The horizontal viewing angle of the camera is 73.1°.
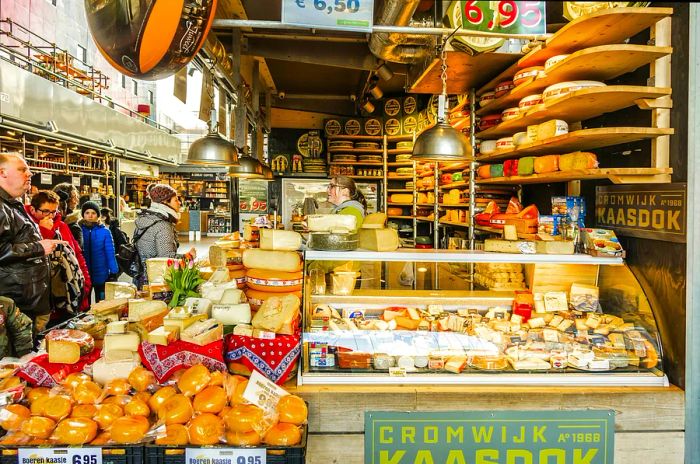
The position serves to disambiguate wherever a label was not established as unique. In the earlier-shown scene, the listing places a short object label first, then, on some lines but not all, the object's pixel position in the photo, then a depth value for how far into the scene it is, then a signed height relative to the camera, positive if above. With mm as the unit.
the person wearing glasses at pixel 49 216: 4680 +63
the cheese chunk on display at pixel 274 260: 2746 -222
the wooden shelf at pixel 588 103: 2644 +757
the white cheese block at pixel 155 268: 3242 -316
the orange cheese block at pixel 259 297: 2725 -435
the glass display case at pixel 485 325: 2504 -612
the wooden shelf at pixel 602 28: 2648 +1195
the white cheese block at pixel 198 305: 2458 -439
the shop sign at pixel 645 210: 2473 +63
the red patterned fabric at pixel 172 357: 2184 -629
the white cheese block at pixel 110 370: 2223 -697
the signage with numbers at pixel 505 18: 2777 +1227
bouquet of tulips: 2656 -348
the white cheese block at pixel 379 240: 2844 -111
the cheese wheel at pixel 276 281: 2717 -341
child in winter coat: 5891 -286
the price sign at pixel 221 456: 1807 -894
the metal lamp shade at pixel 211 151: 4109 +622
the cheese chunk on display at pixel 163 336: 2186 -529
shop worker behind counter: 4695 +307
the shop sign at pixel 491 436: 2365 -1084
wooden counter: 2375 -940
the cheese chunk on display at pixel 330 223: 2793 -7
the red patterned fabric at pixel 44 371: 2172 -694
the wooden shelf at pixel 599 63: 2676 +996
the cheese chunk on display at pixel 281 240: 2781 -107
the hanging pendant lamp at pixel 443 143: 3299 +556
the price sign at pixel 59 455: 1760 -874
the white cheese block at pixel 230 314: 2479 -484
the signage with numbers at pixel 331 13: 2816 +1247
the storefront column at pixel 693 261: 2402 -204
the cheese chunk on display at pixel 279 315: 2387 -484
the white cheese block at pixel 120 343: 2254 -576
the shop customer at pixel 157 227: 4848 -50
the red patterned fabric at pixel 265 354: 2336 -655
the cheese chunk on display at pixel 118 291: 3141 -465
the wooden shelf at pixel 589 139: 2607 +522
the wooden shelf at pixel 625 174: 2623 +276
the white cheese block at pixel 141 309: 2414 -451
